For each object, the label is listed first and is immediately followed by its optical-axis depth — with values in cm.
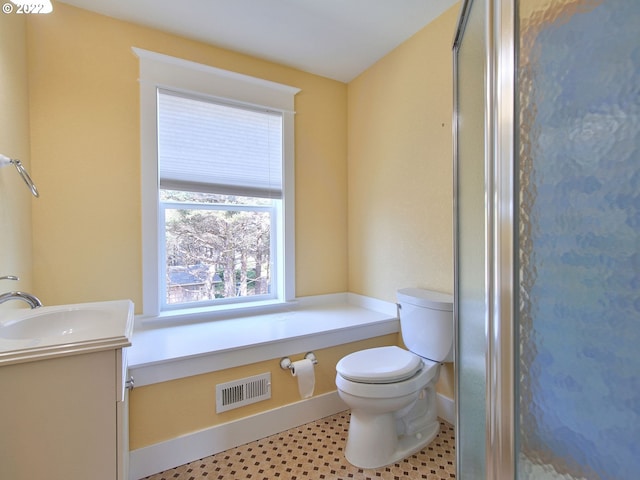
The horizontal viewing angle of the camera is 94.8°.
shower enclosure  49
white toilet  139
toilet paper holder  167
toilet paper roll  165
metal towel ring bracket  112
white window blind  194
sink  108
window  187
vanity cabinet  84
